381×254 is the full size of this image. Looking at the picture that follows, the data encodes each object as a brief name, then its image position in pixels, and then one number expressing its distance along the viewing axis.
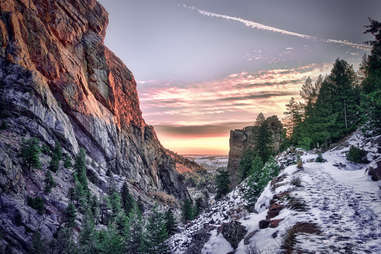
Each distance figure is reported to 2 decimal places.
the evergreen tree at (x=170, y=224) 31.33
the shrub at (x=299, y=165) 15.95
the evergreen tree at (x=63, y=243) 20.31
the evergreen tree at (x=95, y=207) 32.61
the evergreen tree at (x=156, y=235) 21.19
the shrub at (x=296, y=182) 12.57
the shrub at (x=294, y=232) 7.77
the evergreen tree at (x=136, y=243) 21.66
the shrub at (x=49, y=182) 27.18
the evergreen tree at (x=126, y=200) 43.97
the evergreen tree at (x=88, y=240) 22.40
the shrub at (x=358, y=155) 14.72
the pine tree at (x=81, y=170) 35.69
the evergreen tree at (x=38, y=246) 19.23
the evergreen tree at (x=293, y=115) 36.09
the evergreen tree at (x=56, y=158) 32.22
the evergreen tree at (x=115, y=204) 36.79
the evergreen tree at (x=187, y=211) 42.10
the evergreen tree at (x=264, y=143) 35.31
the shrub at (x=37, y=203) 23.57
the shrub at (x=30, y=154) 27.41
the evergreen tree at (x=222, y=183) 40.41
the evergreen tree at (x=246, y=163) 38.38
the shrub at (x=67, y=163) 36.00
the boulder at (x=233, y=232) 12.41
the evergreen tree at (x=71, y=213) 26.06
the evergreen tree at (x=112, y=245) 21.57
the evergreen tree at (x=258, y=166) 22.41
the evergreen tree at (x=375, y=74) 15.33
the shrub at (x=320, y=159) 17.43
